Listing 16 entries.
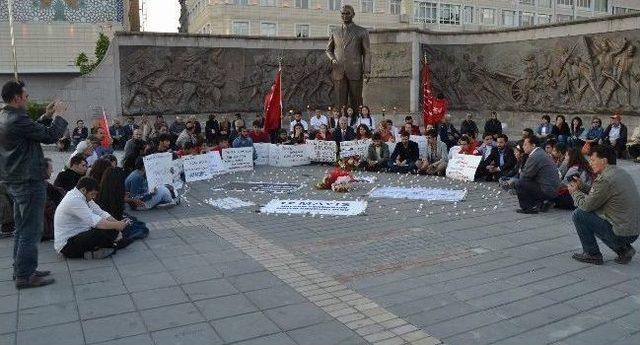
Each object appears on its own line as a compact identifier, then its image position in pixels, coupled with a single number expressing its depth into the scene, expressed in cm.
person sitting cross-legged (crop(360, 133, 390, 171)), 1529
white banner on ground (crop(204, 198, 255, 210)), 1083
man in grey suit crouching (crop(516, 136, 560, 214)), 983
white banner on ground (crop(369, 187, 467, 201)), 1127
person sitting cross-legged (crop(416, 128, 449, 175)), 1445
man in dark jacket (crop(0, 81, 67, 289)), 603
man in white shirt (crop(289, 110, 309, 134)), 1883
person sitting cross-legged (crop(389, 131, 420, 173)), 1501
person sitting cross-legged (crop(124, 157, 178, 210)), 1067
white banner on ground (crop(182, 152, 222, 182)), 1411
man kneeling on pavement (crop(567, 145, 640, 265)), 664
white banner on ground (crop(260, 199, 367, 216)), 1005
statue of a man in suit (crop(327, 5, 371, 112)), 1814
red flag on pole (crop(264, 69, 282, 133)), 1794
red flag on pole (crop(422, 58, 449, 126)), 1798
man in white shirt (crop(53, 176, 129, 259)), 714
